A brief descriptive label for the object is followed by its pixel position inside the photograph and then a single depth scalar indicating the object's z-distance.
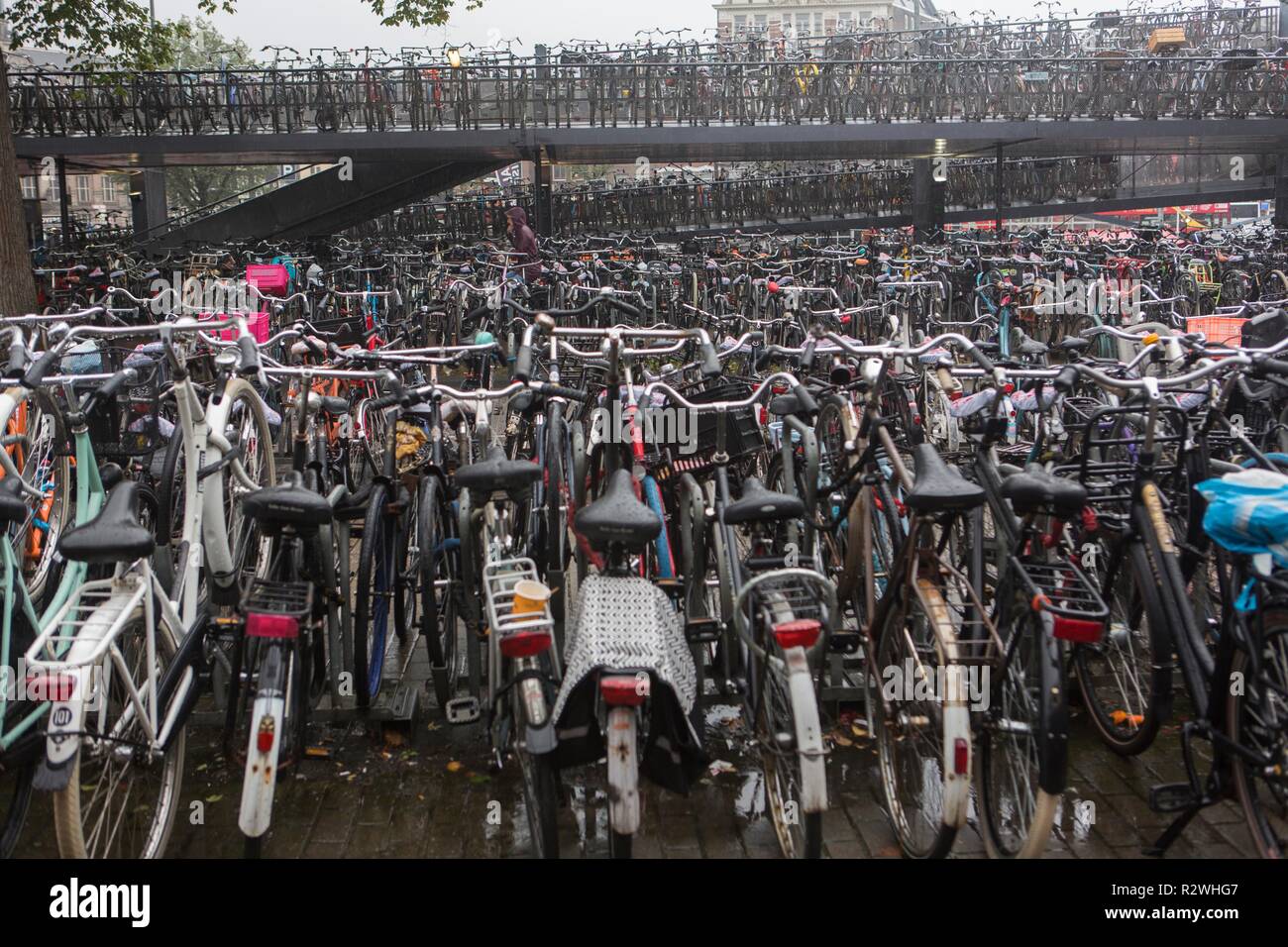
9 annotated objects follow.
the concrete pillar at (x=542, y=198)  20.62
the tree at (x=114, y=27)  13.98
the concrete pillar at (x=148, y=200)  25.05
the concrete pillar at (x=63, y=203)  20.17
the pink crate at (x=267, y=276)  9.76
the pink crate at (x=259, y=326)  6.42
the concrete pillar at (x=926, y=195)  23.56
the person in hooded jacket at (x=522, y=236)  15.17
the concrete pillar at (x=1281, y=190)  23.50
